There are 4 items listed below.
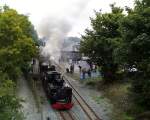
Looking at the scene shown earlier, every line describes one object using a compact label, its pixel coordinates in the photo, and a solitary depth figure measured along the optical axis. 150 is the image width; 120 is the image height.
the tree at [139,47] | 12.13
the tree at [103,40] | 19.01
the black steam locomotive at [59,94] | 15.07
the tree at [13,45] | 17.71
